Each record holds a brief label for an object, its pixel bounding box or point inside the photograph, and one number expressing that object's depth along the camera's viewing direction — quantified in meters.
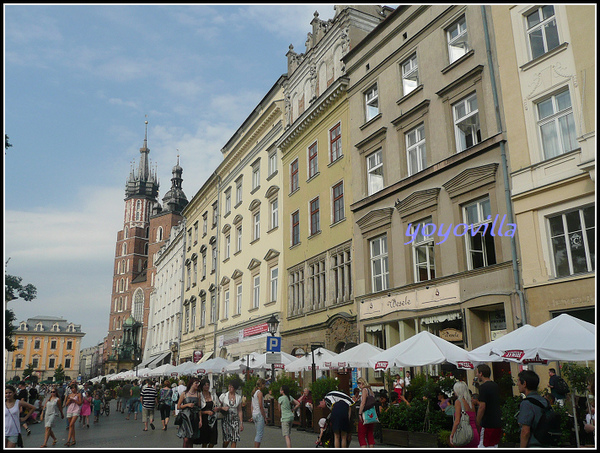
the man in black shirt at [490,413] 8.71
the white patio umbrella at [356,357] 17.50
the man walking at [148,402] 20.75
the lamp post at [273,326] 20.94
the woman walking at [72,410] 16.44
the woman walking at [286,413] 13.86
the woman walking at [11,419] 10.13
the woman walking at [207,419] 11.59
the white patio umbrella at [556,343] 10.51
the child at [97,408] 27.27
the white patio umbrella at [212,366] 26.17
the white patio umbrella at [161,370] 32.96
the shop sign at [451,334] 18.11
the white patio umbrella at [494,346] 11.96
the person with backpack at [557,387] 11.53
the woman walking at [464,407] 10.13
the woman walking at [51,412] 15.87
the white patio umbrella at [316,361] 19.18
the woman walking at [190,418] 11.45
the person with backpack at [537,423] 6.92
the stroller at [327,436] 13.34
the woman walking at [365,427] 12.61
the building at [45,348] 132.75
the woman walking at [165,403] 21.25
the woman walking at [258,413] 13.12
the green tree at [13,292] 29.86
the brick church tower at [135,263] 104.38
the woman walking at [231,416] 12.76
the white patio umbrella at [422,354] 13.61
